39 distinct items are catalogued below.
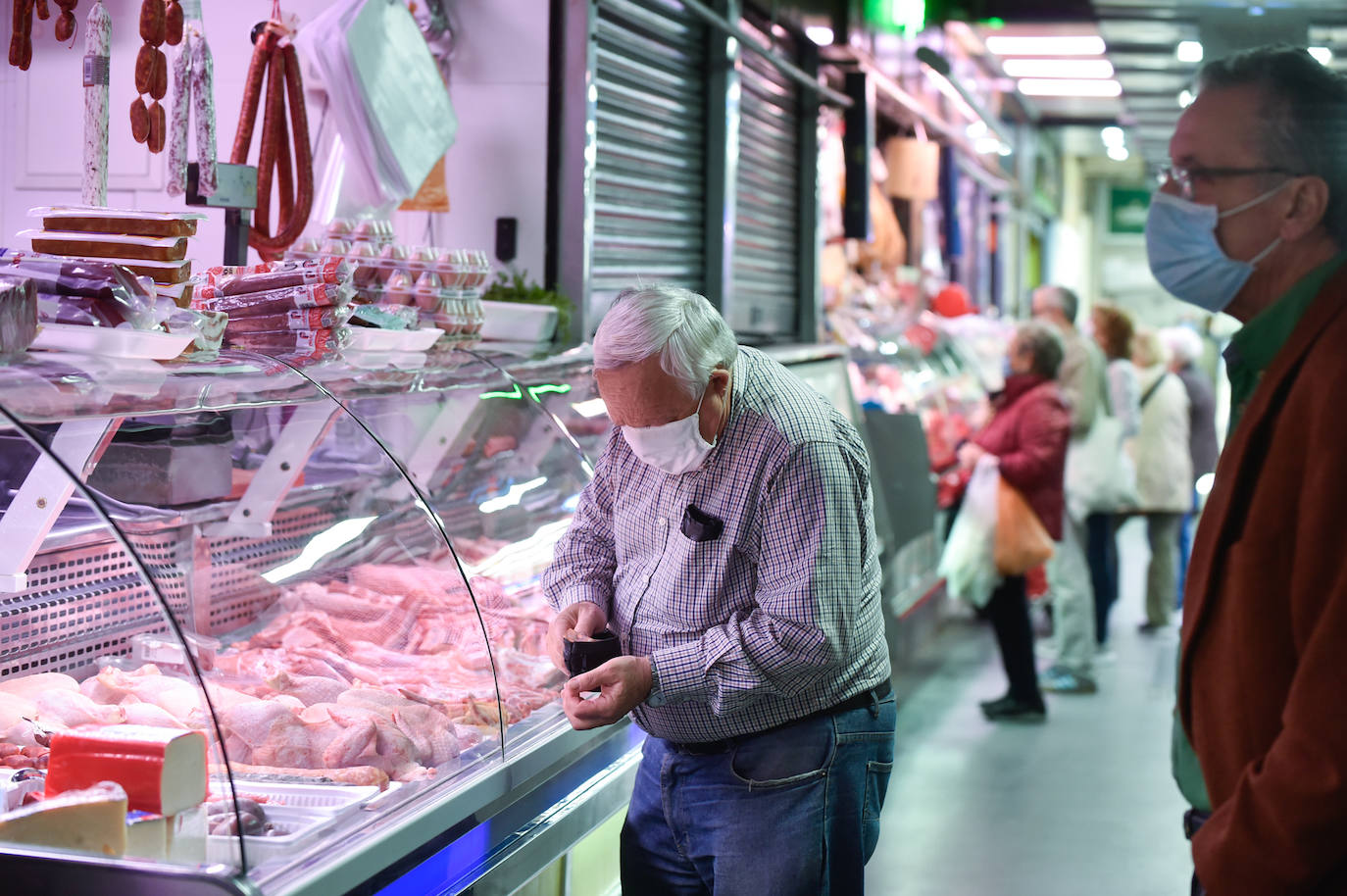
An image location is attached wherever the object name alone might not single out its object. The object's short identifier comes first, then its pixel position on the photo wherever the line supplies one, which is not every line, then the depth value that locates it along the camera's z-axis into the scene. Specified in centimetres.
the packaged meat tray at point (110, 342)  224
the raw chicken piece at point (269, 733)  233
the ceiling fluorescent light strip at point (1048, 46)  1042
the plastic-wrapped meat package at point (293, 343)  286
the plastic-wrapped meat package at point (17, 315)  212
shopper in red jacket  657
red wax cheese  199
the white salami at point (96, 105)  292
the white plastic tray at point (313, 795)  223
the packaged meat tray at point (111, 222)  253
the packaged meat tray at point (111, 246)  250
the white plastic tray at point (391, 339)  307
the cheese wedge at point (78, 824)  195
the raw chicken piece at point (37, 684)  250
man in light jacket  717
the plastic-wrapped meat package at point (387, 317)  311
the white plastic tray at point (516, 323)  387
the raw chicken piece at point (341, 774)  231
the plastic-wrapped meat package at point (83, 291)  225
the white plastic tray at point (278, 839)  195
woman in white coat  851
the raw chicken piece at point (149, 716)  237
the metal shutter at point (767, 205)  674
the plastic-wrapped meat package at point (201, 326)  246
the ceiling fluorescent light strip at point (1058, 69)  1178
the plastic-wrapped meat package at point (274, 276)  289
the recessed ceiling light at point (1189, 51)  938
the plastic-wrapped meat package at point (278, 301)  288
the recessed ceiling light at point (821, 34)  758
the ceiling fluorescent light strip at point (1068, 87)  1313
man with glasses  163
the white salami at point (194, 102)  312
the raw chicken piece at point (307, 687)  257
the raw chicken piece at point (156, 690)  233
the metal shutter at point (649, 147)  501
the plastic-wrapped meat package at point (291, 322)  288
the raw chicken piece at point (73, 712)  245
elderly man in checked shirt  228
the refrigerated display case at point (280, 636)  202
